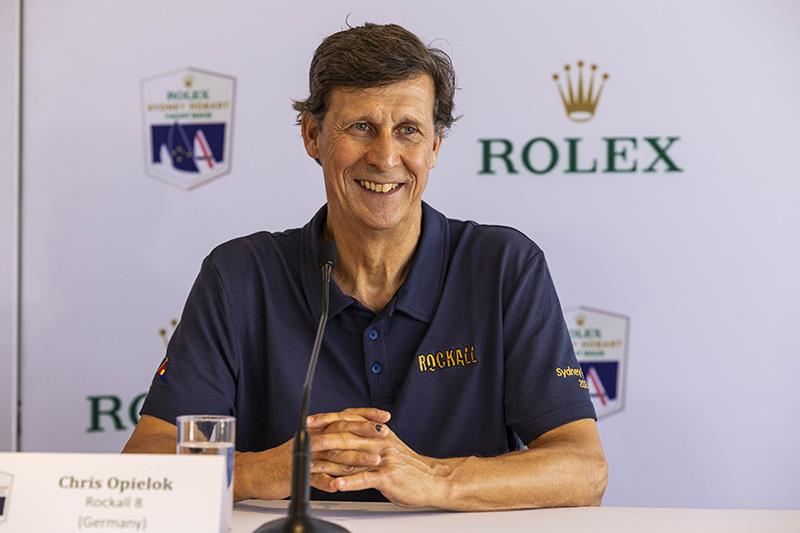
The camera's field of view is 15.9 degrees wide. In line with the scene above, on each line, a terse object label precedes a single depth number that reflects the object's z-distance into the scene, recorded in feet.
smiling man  11.99
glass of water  10.77
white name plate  10.48
